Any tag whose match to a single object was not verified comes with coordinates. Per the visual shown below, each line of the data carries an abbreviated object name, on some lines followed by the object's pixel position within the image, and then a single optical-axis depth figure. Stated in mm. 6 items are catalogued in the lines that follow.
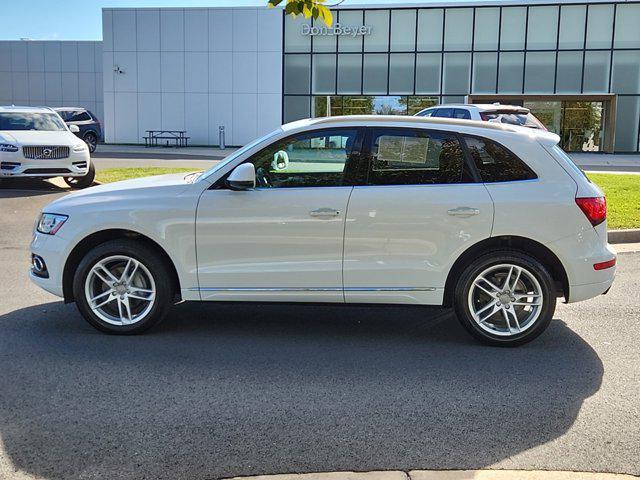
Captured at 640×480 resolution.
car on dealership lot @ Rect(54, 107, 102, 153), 29047
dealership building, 29938
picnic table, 33594
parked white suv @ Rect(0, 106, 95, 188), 14250
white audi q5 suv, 5133
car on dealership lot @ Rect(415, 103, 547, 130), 14008
